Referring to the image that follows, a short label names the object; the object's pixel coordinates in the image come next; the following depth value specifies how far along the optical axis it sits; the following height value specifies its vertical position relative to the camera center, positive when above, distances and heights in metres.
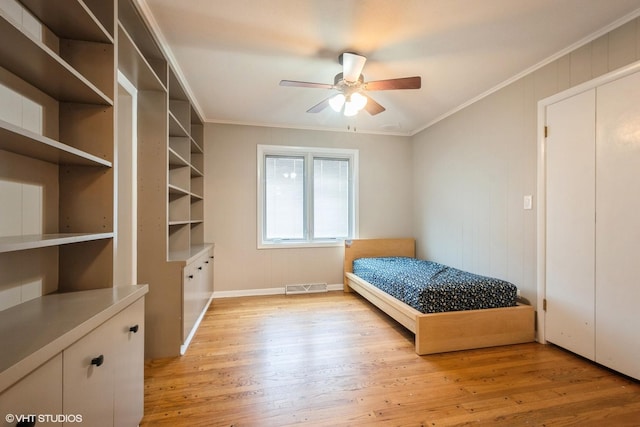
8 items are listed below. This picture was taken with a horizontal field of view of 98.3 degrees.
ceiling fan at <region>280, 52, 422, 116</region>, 2.14 +1.04
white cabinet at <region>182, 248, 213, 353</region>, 2.34 -0.79
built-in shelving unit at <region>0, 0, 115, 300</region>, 1.10 +0.25
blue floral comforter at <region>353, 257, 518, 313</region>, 2.38 -0.70
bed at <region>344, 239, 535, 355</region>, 2.29 -0.98
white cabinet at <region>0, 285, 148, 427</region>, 0.74 -0.47
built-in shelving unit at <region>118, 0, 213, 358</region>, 2.19 -0.08
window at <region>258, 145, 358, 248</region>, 4.09 +0.25
